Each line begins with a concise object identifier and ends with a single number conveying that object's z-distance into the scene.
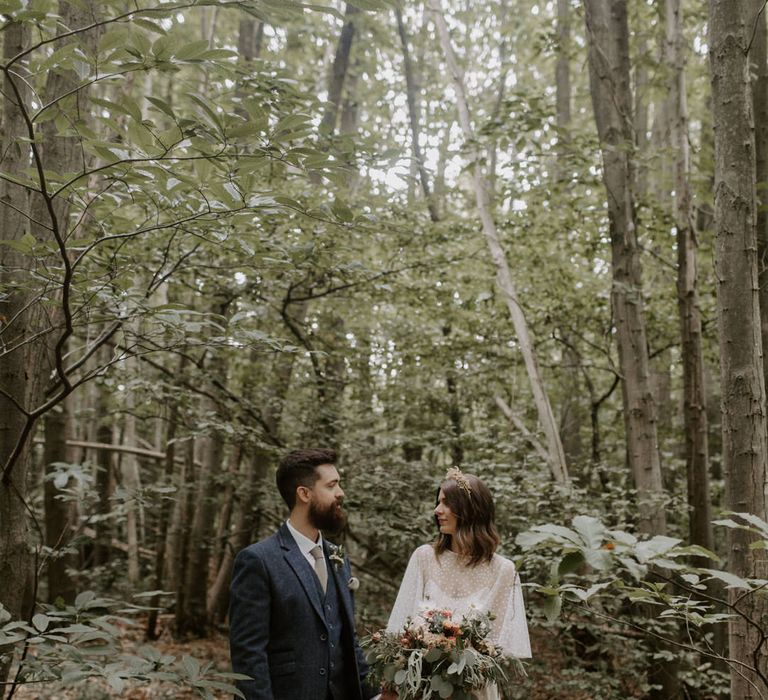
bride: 3.09
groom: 2.71
